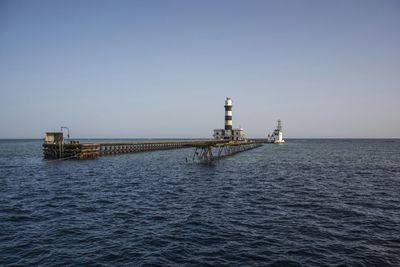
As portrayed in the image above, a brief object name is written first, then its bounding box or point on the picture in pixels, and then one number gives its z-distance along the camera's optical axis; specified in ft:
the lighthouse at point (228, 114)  290.19
